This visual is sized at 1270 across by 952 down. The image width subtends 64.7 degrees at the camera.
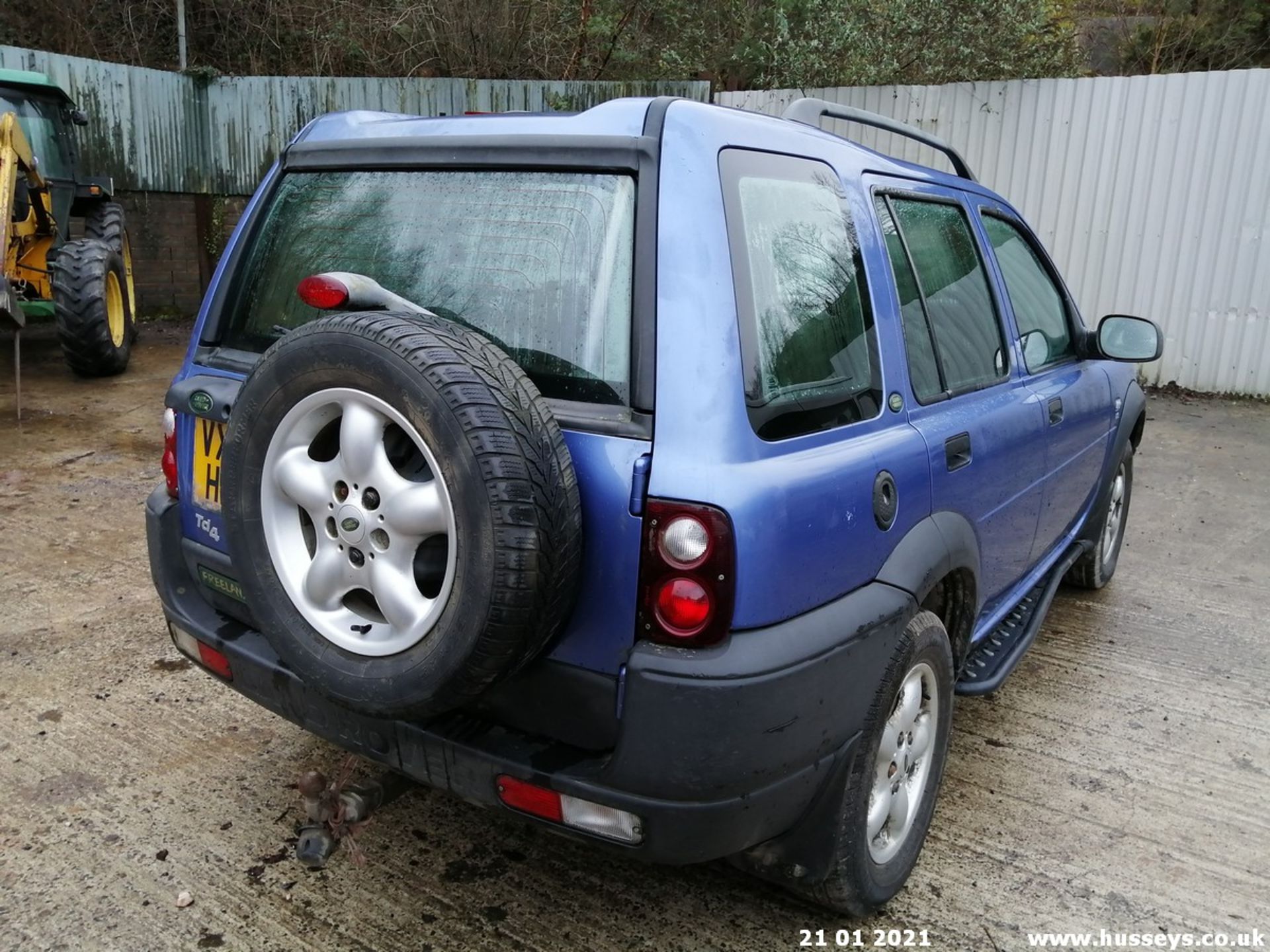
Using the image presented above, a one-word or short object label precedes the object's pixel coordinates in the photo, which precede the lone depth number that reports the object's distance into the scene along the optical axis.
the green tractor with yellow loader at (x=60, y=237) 8.07
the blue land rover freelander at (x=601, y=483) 1.86
